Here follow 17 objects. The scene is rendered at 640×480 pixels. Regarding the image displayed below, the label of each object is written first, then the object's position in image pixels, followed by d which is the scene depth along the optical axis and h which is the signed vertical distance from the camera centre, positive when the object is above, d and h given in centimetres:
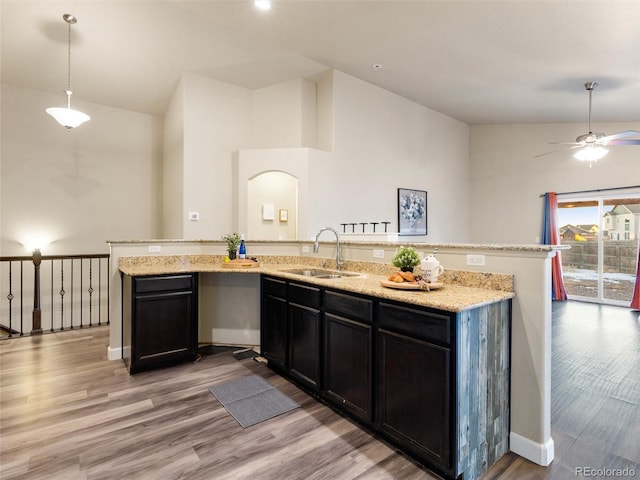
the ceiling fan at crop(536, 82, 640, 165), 418 +128
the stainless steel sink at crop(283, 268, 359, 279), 297 -33
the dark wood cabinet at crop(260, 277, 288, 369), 285 -75
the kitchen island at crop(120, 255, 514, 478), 165 -71
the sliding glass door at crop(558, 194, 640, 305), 593 -9
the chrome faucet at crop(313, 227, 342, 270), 317 -18
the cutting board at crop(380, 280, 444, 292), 201 -29
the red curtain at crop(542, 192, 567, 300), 634 +15
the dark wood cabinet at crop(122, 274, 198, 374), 294 -77
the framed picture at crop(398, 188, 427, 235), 572 +49
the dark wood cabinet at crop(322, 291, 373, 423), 206 -76
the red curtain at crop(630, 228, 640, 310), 556 -91
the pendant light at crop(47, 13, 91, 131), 336 +129
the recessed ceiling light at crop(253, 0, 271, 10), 314 +226
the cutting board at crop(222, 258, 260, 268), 348 -27
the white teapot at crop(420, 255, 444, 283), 207 -19
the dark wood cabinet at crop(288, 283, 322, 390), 248 -75
